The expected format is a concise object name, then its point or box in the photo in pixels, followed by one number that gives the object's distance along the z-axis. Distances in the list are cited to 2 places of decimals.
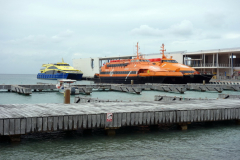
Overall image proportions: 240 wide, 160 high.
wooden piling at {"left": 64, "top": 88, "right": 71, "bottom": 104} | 20.17
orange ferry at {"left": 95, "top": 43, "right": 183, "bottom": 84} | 60.31
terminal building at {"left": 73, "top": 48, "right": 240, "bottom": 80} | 77.81
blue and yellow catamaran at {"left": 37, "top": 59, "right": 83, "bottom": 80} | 105.00
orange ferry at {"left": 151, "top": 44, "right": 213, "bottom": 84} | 62.41
